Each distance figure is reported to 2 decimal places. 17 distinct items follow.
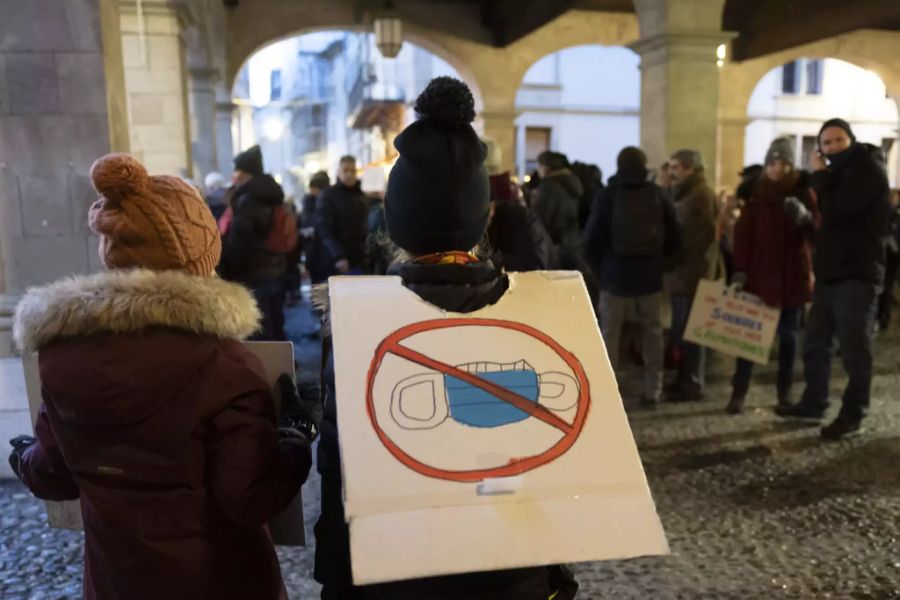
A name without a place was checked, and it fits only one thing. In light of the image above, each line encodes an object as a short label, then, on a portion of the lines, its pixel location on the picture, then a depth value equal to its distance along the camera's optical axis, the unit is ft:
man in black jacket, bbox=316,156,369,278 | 21.23
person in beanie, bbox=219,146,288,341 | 17.85
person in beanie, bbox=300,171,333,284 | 21.93
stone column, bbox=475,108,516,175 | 42.70
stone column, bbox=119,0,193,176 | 23.82
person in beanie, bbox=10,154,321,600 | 4.68
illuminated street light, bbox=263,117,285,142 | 180.75
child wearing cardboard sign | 4.81
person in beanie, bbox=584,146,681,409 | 15.94
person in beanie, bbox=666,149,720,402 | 17.25
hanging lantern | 31.71
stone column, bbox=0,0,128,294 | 12.66
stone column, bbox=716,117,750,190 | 47.16
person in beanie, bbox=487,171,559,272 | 13.04
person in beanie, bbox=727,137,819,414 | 15.52
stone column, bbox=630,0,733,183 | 22.47
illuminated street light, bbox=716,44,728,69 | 23.09
